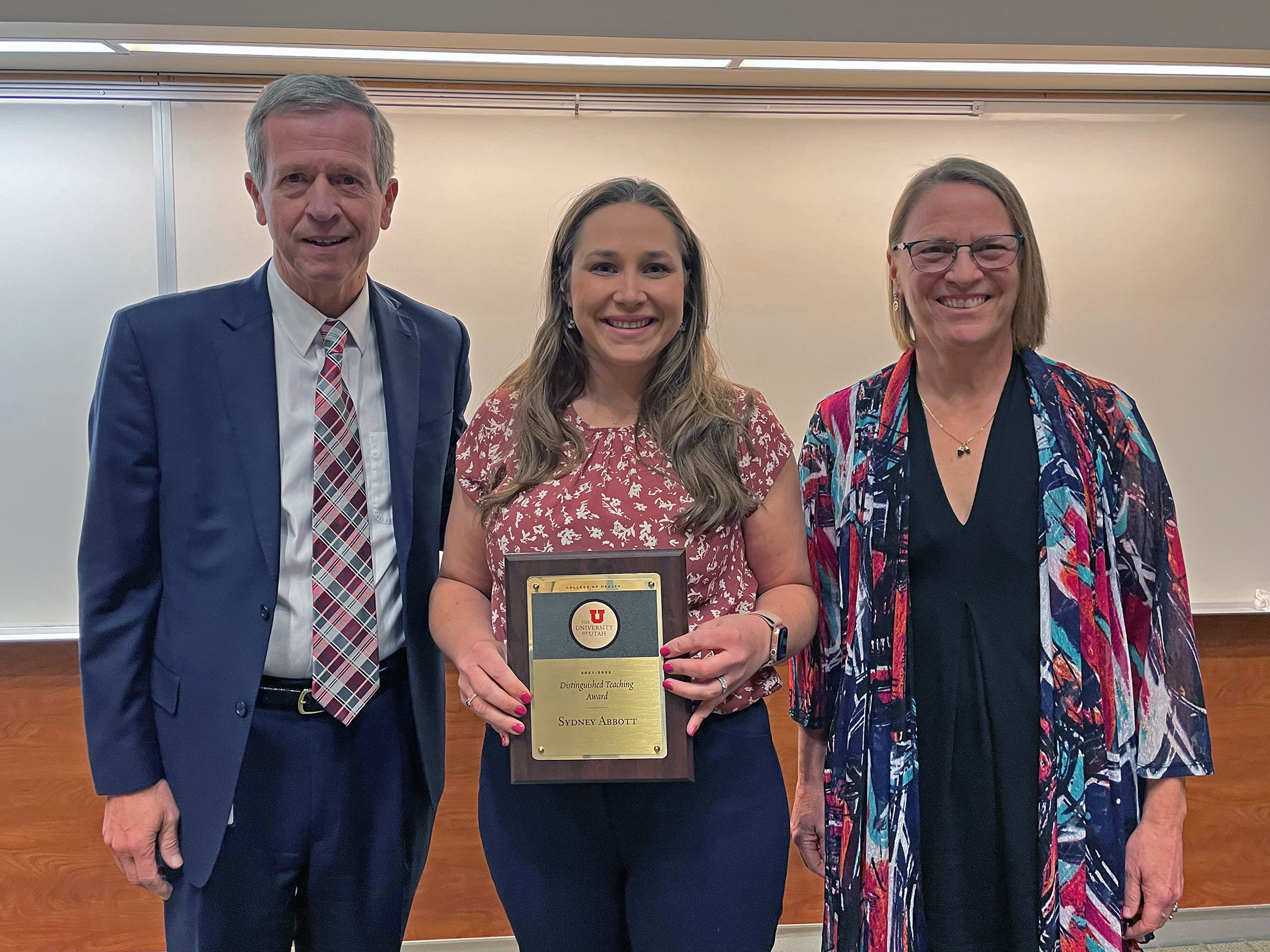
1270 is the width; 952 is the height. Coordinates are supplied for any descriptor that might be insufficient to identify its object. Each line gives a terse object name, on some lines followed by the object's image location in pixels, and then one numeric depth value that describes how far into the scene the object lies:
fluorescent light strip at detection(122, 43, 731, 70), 2.32
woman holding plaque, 1.38
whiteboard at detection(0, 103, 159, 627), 2.81
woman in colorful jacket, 1.46
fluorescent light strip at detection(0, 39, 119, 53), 2.32
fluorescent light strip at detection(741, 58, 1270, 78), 2.48
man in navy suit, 1.55
